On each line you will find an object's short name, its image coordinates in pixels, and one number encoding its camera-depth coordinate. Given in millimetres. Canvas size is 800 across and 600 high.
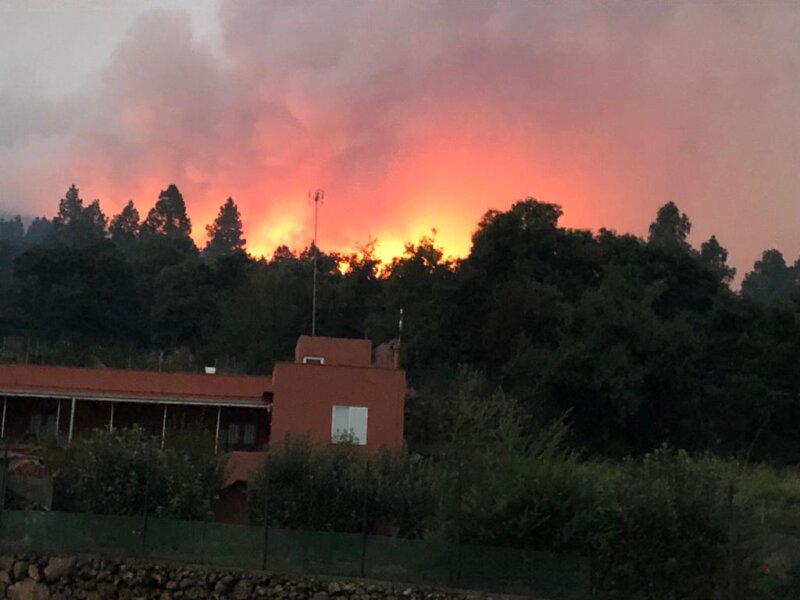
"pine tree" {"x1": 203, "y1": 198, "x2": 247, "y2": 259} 165750
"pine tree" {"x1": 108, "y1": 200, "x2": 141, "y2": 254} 151550
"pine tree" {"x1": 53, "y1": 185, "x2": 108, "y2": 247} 138625
